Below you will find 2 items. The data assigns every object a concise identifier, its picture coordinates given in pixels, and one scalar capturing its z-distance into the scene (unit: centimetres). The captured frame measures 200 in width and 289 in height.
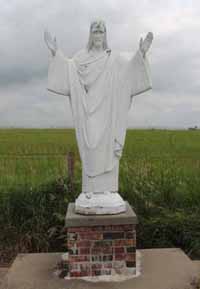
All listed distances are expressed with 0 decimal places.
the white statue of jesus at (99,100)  489
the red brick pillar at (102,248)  475
